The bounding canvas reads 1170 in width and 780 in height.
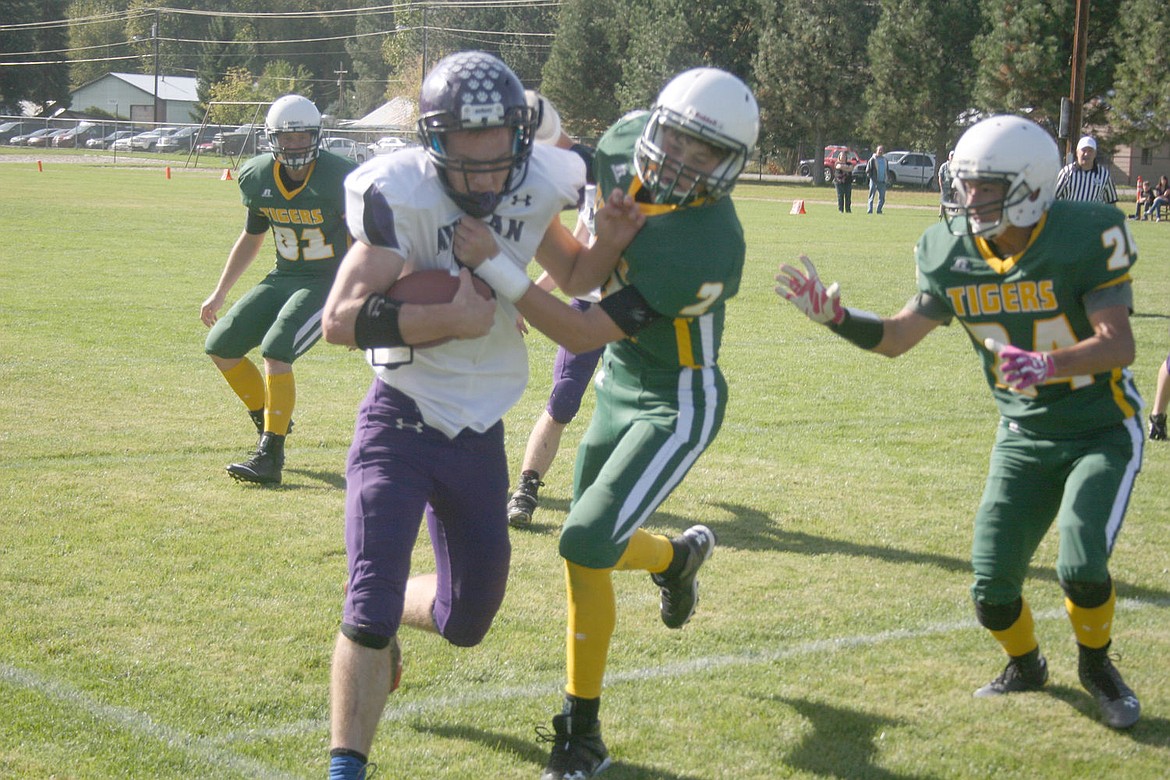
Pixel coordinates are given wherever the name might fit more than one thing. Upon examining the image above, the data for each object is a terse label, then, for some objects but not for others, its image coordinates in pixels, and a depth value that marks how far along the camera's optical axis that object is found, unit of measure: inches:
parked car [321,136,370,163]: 1766.7
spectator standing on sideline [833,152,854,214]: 1263.5
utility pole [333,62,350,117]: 3536.2
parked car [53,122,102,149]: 2249.0
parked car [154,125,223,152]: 2237.9
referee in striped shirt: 518.9
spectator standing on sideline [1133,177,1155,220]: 1279.5
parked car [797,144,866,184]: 1989.4
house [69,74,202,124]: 3329.2
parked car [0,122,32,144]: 2269.2
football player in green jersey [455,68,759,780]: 135.9
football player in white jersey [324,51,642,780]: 121.3
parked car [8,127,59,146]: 2255.2
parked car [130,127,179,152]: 2251.5
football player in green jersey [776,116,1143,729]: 146.9
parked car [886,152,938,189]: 1924.2
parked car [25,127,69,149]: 2255.2
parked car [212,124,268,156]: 1948.6
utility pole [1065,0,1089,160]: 951.6
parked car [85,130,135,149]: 2290.8
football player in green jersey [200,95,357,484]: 260.2
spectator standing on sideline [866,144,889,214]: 1295.5
